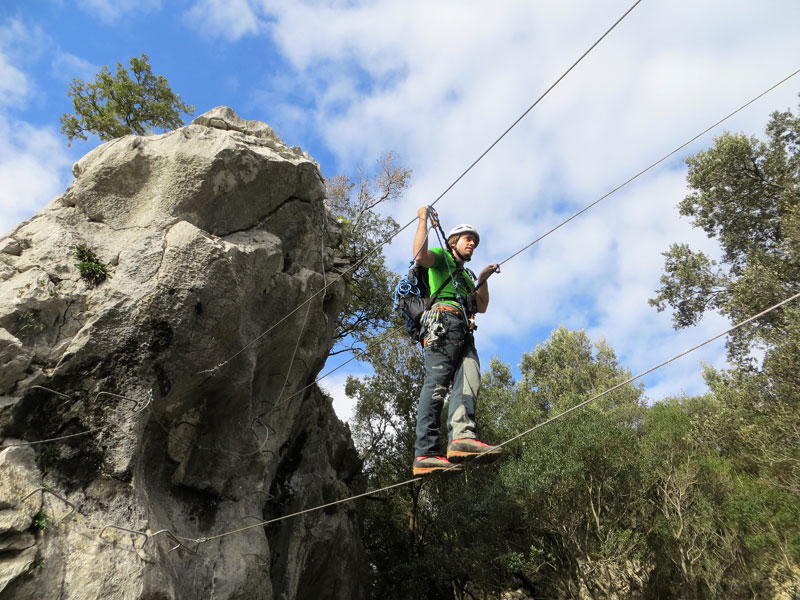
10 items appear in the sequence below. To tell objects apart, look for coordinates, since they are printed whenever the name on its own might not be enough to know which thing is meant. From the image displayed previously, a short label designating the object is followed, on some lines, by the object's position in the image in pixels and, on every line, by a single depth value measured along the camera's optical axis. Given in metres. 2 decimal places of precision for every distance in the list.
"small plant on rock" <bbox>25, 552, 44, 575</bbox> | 4.91
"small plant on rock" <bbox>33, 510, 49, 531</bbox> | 5.22
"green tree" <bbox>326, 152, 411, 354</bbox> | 18.55
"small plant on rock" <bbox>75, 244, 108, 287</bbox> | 6.79
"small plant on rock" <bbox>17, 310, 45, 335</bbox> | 6.20
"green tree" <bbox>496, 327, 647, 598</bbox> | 15.97
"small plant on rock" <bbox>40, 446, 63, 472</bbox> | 5.78
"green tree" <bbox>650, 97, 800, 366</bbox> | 15.45
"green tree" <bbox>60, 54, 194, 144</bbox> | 16.73
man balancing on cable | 5.18
